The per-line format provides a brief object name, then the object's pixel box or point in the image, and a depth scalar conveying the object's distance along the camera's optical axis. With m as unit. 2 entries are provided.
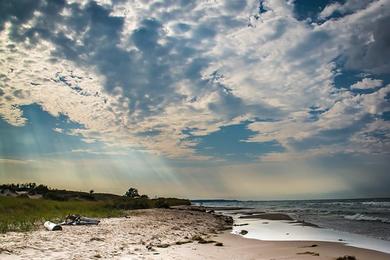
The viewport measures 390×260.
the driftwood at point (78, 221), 24.54
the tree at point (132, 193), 106.24
